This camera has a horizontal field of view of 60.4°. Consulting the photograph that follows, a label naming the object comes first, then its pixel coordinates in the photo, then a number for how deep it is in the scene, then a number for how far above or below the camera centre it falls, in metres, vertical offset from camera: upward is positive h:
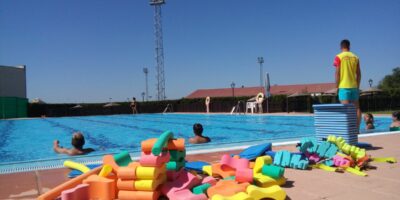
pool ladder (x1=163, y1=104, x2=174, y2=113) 35.97 -0.11
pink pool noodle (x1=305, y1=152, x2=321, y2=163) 4.30 -0.68
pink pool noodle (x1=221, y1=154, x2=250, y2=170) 3.51 -0.58
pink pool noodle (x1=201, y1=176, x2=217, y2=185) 3.18 -0.70
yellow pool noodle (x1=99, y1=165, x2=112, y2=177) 3.17 -0.57
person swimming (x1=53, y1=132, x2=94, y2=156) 7.09 -0.77
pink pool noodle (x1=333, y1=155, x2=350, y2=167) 4.01 -0.69
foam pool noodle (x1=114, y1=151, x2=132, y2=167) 3.33 -0.50
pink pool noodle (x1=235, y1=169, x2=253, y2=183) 3.11 -0.64
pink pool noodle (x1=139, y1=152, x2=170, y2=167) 2.79 -0.43
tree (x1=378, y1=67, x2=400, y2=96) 66.61 +4.32
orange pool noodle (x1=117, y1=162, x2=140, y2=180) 2.86 -0.54
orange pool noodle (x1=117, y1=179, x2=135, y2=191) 2.86 -0.64
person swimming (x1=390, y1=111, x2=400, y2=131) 8.71 -0.56
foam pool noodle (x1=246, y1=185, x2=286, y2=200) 2.71 -0.71
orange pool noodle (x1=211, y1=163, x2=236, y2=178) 3.53 -0.68
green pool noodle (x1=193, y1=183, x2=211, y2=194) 2.98 -0.72
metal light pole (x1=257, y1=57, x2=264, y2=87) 53.19 +6.92
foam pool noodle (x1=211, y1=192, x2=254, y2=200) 2.59 -0.70
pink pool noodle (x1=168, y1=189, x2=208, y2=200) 2.69 -0.71
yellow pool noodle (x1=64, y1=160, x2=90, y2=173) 3.66 -0.63
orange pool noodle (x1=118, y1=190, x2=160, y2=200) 2.79 -0.72
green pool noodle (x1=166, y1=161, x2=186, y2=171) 3.17 -0.55
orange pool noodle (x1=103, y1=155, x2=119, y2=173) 3.21 -0.50
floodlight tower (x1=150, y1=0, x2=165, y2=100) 47.15 +14.19
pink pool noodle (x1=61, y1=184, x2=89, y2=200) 2.71 -0.68
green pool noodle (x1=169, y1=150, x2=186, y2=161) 3.25 -0.46
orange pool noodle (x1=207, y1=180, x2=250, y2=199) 2.82 -0.69
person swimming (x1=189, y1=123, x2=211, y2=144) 8.18 -0.76
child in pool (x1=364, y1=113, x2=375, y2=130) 9.72 -0.56
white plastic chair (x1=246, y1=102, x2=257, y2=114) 24.38 -0.02
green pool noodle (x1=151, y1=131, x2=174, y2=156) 2.74 -0.30
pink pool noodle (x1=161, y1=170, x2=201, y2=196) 2.92 -0.68
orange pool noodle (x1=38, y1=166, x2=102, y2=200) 2.78 -0.66
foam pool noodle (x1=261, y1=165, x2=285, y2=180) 3.21 -0.63
